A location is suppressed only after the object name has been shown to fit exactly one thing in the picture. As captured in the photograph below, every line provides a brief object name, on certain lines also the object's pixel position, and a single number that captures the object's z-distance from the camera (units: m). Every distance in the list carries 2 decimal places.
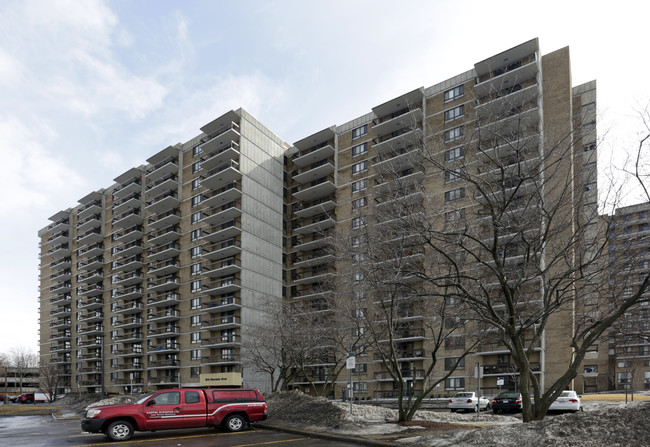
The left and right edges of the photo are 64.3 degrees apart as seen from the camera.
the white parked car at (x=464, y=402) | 33.12
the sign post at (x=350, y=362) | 21.10
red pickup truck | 16.47
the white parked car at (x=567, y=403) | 28.47
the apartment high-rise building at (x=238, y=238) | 54.53
